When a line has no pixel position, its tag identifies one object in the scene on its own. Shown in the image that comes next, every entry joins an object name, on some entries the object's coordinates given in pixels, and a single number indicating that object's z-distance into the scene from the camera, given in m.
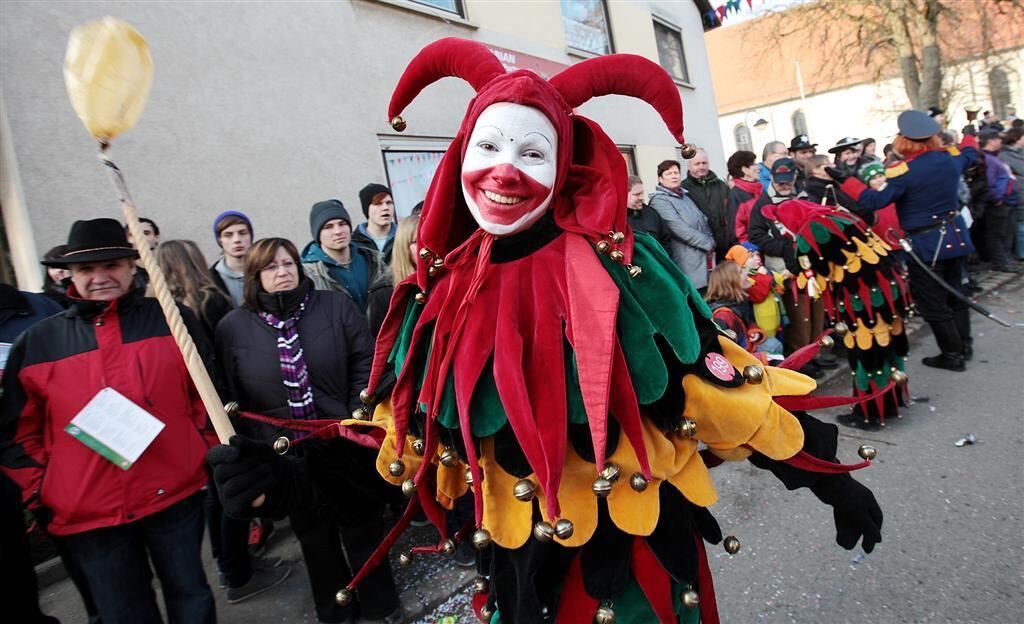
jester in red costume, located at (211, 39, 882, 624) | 1.24
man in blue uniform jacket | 4.51
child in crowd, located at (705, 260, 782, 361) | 4.42
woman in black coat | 2.66
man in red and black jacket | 2.19
